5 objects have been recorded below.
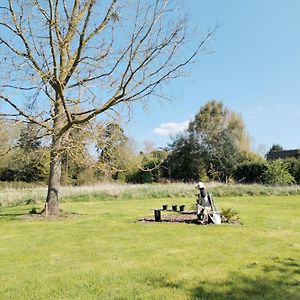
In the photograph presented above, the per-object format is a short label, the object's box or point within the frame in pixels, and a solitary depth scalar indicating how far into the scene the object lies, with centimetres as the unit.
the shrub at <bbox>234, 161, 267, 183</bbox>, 3488
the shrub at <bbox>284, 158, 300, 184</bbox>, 3278
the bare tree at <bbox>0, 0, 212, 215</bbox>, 1226
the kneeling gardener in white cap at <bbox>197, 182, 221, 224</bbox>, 1180
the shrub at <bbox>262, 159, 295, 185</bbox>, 3043
